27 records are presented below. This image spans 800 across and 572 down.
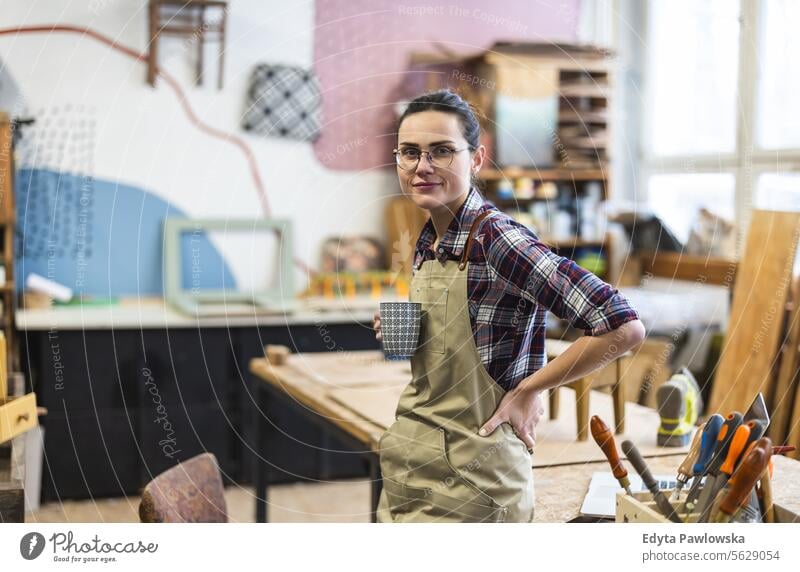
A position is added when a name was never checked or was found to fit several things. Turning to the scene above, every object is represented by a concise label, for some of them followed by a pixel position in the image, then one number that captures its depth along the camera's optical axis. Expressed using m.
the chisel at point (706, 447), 1.29
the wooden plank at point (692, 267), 3.74
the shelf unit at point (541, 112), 3.82
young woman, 1.43
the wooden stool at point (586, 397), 1.98
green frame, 3.83
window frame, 3.35
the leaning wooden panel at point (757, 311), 2.73
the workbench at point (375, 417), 1.66
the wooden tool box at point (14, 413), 1.51
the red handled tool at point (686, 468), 1.34
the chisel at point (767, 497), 1.37
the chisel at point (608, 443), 1.33
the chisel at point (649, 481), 1.30
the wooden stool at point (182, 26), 3.56
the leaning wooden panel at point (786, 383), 2.34
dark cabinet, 3.51
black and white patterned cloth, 4.12
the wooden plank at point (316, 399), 1.98
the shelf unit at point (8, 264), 3.34
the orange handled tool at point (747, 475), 1.16
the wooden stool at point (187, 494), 1.59
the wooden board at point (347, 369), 2.48
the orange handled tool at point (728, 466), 1.23
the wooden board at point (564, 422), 1.82
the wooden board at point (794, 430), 2.13
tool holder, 1.30
